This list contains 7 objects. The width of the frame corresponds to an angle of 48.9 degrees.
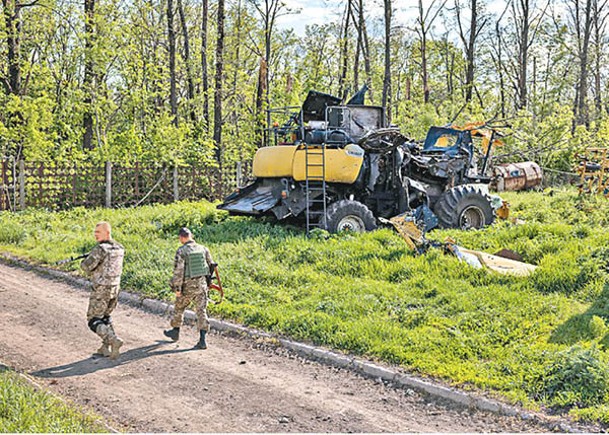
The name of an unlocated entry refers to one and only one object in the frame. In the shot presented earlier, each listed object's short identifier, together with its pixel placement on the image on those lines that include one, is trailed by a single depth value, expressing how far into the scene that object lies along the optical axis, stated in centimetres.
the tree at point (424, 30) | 4221
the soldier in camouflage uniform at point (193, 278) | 851
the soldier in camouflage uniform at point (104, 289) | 803
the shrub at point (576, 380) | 652
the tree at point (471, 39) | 3488
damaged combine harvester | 1504
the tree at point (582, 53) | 4075
